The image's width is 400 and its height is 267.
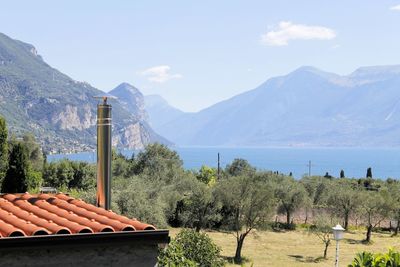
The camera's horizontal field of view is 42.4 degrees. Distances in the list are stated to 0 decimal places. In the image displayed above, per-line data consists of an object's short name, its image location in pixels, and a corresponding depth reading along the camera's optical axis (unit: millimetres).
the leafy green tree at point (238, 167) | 72575
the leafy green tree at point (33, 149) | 67750
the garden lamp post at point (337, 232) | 19188
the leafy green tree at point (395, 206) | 45625
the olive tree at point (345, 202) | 47531
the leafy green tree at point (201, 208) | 41062
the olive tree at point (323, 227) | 36594
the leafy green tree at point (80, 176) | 59062
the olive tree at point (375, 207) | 45156
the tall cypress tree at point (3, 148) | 27641
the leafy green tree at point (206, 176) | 67475
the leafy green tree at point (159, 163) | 58031
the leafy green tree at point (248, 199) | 36062
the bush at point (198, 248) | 16797
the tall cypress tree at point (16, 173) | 29858
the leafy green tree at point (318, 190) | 55759
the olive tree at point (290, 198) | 49812
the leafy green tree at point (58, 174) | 57000
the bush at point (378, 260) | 12578
